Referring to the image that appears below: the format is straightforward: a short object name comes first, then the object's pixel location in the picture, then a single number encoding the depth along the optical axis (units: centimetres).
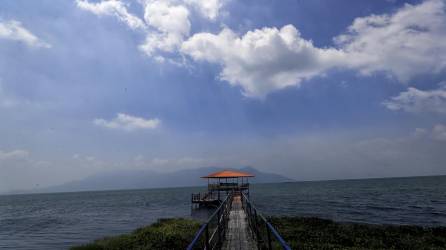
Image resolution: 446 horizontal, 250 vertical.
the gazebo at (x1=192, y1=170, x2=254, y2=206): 3494
